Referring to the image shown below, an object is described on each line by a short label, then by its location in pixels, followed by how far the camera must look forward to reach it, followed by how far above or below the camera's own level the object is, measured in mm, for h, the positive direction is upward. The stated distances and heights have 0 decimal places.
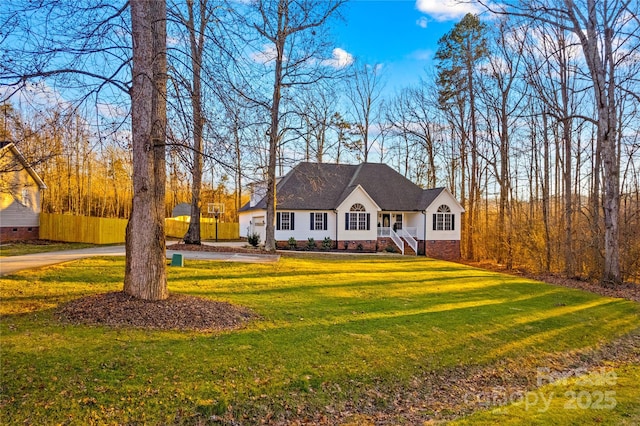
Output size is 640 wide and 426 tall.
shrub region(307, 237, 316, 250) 25095 -1263
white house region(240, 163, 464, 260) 25922 +876
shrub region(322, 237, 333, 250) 25486 -1279
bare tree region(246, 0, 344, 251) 16741 +7298
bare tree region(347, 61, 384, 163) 34562 +8629
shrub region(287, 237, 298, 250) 24822 -1243
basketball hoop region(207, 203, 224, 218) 27266 +1238
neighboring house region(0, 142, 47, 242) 21625 +768
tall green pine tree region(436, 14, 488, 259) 26859 +10253
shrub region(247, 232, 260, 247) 24594 -978
